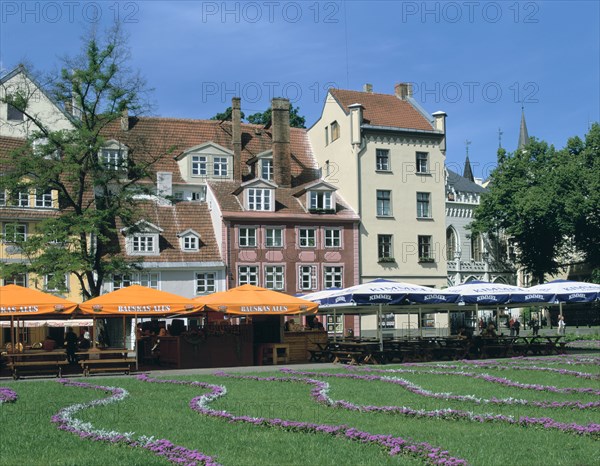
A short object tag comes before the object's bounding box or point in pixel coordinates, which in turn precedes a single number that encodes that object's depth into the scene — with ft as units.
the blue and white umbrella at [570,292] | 99.76
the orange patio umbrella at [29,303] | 79.20
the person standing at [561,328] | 154.40
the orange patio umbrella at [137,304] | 81.97
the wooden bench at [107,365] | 80.23
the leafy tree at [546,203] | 208.64
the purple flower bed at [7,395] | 54.11
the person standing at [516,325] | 169.17
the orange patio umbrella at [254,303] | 85.87
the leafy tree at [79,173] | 110.01
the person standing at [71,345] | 89.77
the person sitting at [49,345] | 87.01
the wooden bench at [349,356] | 90.19
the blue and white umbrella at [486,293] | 96.27
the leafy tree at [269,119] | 212.23
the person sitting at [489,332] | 103.05
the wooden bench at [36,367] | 77.87
